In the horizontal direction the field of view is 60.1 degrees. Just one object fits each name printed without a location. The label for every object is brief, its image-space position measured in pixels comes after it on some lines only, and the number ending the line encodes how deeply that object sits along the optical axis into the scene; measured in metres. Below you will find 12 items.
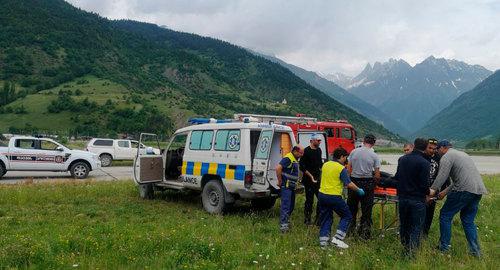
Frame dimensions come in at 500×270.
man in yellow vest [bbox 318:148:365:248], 7.45
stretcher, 8.45
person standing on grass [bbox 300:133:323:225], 9.42
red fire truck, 23.86
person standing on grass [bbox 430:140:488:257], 7.16
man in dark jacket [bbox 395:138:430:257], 7.06
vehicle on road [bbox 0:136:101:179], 17.09
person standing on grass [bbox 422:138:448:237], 8.30
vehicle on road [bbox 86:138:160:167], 26.75
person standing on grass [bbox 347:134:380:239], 8.16
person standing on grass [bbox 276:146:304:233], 8.67
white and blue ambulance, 9.70
